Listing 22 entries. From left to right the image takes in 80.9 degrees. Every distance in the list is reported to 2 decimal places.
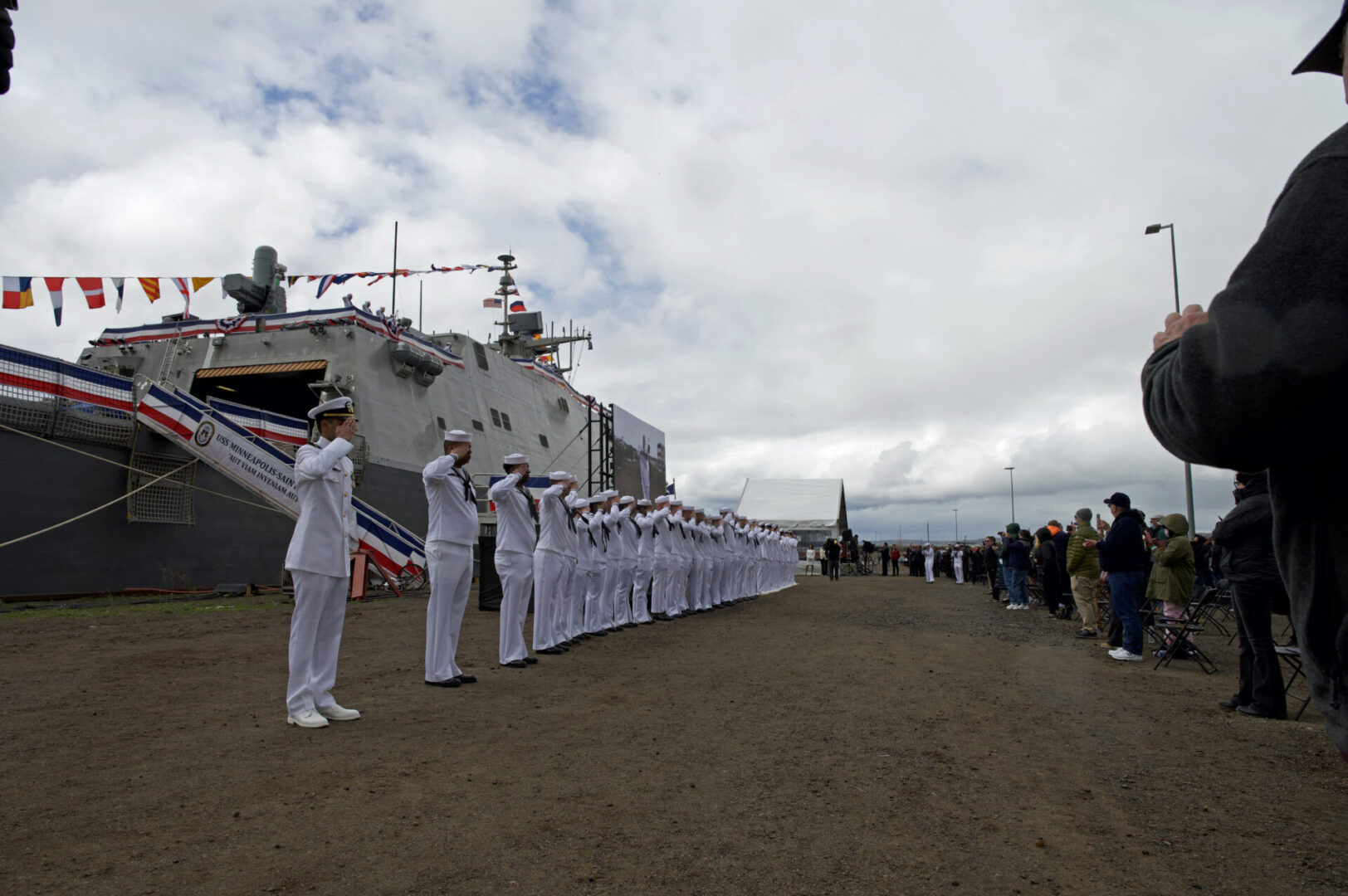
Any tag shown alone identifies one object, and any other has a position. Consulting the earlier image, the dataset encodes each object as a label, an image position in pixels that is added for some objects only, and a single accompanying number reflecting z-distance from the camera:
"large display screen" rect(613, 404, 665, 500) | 19.27
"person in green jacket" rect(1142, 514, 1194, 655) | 7.60
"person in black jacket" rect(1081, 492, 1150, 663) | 7.71
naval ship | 10.92
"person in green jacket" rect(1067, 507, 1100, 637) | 9.74
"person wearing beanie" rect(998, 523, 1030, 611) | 15.41
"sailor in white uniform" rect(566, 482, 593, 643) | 9.61
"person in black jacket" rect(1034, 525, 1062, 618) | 13.59
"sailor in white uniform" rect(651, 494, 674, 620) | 13.10
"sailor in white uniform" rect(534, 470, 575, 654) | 8.25
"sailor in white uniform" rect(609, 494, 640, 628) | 11.31
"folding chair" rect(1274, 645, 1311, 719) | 5.07
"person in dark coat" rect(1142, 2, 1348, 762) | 0.98
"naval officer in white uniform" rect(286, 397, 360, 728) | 4.75
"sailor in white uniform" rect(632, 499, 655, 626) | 12.26
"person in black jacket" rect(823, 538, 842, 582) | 30.94
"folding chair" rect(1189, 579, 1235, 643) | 7.17
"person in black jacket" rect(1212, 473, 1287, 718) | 5.29
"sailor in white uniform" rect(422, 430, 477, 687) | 6.00
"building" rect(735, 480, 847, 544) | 33.19
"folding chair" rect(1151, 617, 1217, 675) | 7.25
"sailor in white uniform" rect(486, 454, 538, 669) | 7.23
